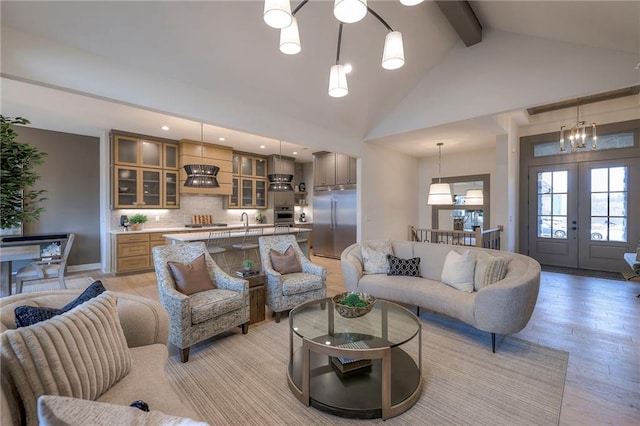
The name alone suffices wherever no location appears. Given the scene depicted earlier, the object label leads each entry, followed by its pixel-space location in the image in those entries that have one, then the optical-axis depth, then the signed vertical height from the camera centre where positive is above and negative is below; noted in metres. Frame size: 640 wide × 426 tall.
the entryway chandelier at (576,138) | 4.34 +1.19
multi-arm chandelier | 1.61 +1.16
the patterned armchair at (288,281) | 3.30 -0.87
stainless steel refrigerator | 6.91 -0.26
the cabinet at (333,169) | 6.87 +1.07
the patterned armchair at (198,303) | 2.48 -0.88
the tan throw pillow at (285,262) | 3.63 -0.68
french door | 5.25 -0.07
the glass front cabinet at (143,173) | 5.62 +0.83
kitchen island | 5.34 -0.68
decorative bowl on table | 2.26 -0.78
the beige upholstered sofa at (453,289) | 2.52 -0.87
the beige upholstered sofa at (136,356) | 1.08 -0.81
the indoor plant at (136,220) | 5.73 -0.19
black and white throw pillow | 3.62 -0.74
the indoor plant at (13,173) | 2.29 +0.33
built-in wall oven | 8.07 -0.13
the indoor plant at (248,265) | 3.37 -0.66
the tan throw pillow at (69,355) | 1.06 -0.62
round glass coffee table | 1.81 -1.21
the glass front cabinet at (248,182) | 7.46 +0.80
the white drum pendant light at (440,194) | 4.86 +0.28
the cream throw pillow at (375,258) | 3.76 -0.66
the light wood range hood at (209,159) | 6.28 +1.23
